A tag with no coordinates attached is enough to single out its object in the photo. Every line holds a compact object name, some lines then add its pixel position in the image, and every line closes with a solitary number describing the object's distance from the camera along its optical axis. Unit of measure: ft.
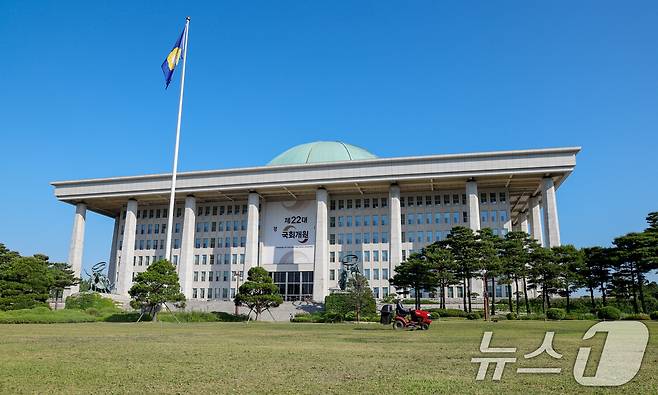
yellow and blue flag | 142.00
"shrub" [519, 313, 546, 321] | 142.18
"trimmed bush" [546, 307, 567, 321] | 138.00
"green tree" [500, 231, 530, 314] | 161.89
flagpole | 151.41
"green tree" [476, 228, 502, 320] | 156.46
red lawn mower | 83.41
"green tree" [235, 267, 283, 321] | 149.38
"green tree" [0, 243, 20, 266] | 205.77
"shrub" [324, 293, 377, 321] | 160.99
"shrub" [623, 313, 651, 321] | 129.18
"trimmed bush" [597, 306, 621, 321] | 135.23
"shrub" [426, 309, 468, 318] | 158.83
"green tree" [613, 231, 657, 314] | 147.02
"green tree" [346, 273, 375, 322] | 146.38
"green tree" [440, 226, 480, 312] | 160.45
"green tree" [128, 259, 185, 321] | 145.59
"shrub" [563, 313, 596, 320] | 140.15
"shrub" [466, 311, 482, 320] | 146.61
